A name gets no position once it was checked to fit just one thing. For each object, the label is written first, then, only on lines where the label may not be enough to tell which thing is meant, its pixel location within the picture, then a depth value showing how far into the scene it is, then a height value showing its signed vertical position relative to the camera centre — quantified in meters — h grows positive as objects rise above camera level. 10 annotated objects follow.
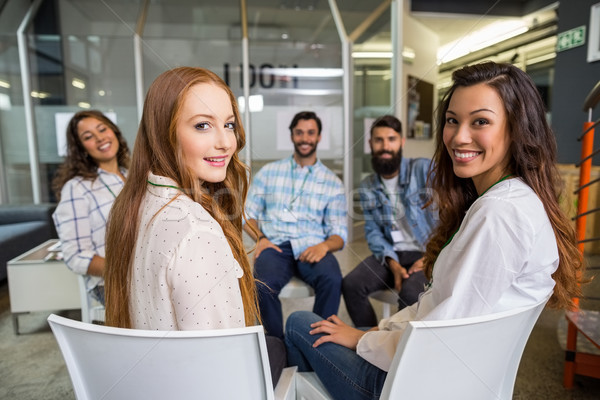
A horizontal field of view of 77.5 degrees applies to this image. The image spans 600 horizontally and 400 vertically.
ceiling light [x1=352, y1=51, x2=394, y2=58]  3.95 +1.06
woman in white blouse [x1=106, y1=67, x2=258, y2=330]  0.63 -0.12
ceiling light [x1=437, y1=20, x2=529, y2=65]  4.62 +1.51
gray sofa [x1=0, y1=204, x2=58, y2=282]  2.42 -0.50
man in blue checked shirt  1.70 -0.36
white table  2.00 -0.68
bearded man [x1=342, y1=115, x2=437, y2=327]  1.70 -0.36
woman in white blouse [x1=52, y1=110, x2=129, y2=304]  1.60 -0.14
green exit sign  2.87 +0.88
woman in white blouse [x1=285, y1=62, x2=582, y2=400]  0.67 -0.16
